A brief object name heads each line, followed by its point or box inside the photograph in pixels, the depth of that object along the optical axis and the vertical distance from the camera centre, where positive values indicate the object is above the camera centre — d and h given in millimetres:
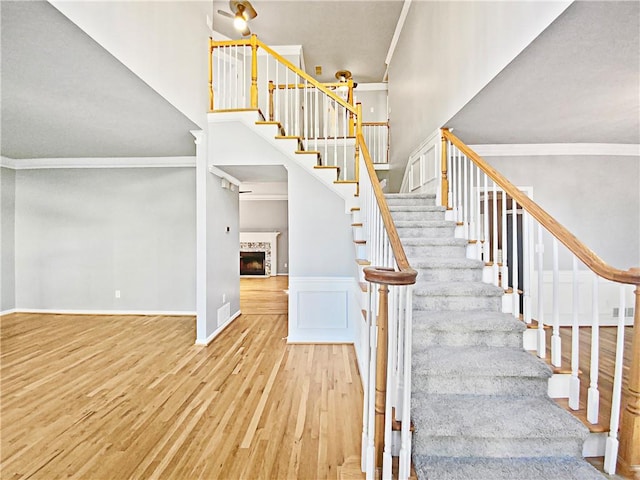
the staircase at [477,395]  1528 -979
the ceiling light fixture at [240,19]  3502 +2593
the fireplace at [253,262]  9422 -845
